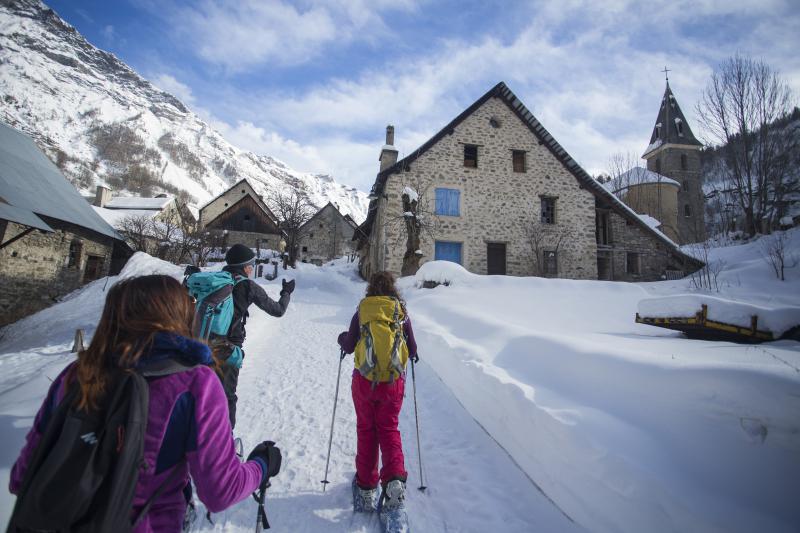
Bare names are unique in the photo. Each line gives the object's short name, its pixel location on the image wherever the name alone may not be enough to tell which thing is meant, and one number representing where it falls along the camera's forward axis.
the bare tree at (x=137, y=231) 22.44
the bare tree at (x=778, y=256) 10.10
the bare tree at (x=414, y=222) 13.30
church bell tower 35.40
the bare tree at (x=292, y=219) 32.22
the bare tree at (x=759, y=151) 14.95
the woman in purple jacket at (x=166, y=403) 1.09
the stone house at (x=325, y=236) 41.06
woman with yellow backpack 2.63
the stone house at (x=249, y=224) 35.38
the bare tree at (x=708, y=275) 10.31
